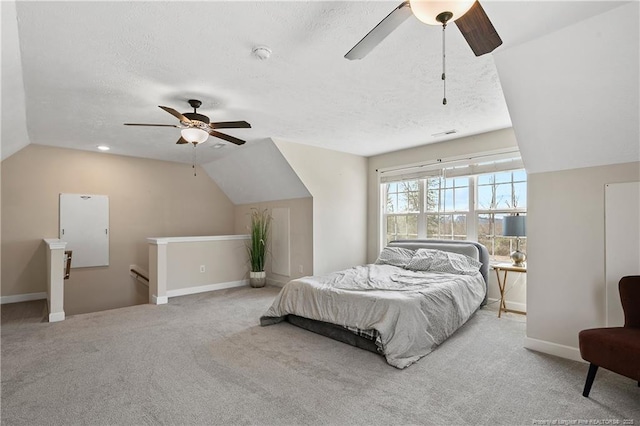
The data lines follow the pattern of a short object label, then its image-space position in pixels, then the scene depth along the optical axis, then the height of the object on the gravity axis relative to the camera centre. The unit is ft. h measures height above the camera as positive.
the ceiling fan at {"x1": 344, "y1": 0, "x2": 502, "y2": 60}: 4.37 +2.90
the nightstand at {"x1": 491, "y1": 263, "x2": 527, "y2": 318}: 12.62 -2.35
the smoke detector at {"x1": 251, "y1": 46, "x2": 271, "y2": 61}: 7.67 +3.83
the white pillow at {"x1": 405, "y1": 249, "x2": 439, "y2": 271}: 14.33 -2.14
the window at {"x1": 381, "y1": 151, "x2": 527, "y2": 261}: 14.80 +0.51
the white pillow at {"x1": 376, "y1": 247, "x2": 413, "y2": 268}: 15.37 -2.14
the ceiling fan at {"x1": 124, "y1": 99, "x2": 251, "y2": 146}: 10.25 +2.83
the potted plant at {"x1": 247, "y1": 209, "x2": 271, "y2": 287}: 19.25 -2.55
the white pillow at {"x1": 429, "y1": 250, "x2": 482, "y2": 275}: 13.52 -2.19
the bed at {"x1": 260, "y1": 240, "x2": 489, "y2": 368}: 9.10 -2.87
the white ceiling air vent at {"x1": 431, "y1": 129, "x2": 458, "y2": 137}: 14.70 +3.65
